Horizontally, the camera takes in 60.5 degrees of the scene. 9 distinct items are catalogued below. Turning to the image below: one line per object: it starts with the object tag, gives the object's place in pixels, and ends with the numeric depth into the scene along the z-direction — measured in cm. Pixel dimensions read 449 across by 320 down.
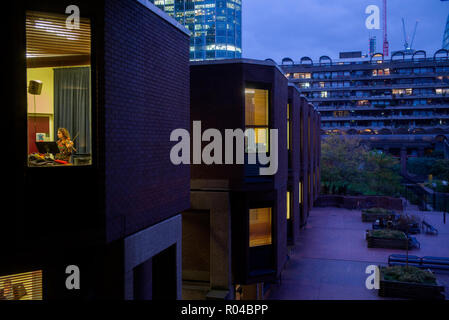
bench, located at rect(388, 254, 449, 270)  2094
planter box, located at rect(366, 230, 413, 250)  2600
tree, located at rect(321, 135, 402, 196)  4991
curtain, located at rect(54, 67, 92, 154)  776
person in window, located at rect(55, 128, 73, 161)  727
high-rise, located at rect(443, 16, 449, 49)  19550
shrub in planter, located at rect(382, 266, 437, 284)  1748
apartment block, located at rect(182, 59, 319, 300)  1281
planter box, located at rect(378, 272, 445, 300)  1688
